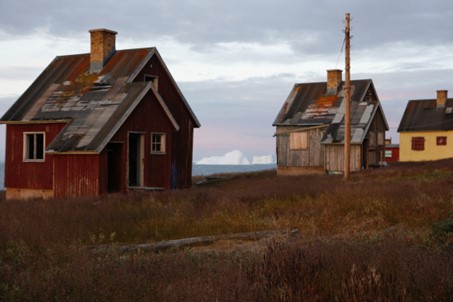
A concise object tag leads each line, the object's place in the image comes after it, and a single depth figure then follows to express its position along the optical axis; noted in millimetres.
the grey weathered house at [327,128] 39188
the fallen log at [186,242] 11344
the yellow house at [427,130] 56625
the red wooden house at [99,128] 23812
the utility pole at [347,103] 27828
